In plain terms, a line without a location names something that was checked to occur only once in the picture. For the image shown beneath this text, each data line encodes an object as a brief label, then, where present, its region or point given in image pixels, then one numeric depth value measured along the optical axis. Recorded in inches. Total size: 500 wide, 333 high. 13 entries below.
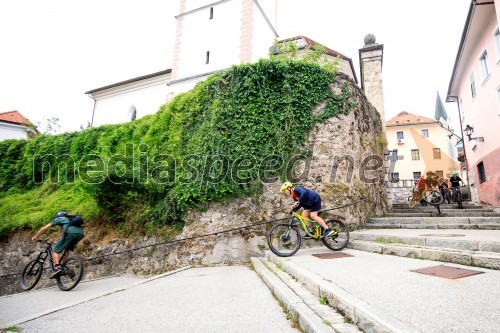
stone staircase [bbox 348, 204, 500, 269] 181.8
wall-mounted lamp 549.3
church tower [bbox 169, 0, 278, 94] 740.6
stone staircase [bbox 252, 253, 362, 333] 103.7
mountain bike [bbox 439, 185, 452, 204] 640.1
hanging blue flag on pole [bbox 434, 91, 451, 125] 1124.5
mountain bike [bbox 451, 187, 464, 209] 520.7
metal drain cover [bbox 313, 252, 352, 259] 245.2
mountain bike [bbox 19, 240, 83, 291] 258.8
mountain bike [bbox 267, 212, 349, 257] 279.1
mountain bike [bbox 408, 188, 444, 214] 509.1
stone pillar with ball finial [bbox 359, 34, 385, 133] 605.3
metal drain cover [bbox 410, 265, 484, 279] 148.0
